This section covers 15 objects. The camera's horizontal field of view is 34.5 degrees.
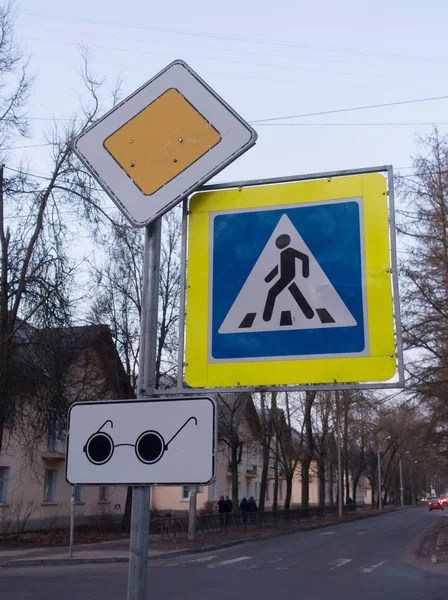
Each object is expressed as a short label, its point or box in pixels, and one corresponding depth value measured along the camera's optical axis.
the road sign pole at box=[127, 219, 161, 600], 2.38
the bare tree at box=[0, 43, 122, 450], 19.06
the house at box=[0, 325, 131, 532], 19.88
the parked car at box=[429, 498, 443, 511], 83.16
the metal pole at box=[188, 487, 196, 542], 26.23
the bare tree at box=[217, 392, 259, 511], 34.41
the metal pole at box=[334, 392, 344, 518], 48.82
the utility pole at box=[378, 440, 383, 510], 80.16
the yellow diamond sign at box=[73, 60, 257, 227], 2.86
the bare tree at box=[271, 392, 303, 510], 43.20
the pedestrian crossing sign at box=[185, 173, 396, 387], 2.57
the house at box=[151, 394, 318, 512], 34.91
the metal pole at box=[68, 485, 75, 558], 21.11
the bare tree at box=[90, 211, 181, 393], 23.02
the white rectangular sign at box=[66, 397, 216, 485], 2.41
